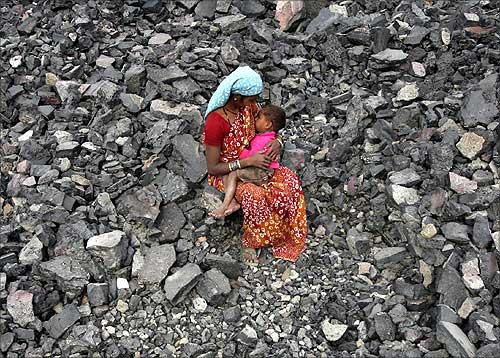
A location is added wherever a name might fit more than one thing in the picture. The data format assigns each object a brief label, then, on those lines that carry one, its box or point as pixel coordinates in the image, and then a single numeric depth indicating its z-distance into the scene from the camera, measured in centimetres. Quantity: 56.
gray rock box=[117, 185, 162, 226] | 480
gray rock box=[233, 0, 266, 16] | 659
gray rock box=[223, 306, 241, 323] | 435
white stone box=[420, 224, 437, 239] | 450
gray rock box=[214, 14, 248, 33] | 632
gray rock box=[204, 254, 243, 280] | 458
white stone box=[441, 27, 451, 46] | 590
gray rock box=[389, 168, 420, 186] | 485
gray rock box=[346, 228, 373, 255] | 480
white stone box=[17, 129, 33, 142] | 549
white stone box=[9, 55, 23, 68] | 612
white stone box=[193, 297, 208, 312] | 442
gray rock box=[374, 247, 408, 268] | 461
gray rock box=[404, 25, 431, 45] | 599
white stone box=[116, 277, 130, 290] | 448
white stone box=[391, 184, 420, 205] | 477
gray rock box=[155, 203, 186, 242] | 481
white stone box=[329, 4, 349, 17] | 655
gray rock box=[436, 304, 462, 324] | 406
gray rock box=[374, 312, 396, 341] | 413
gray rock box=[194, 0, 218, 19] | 663
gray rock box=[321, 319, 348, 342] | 417
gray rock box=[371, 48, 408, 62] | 589
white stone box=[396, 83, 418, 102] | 553
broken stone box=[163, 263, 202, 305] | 439
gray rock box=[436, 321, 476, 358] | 383
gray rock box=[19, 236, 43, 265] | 450
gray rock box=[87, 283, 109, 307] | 435
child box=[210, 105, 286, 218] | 469
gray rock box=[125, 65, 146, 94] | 573
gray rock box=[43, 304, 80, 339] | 419
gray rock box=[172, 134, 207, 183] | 502
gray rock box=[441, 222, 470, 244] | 438
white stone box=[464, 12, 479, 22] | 590
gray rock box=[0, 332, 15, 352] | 409
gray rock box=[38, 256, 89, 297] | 434
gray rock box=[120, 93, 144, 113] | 553
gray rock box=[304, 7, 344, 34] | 639
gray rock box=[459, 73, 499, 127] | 503
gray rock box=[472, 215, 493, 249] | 433
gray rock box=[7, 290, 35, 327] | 420
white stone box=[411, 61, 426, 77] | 582
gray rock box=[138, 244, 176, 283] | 452
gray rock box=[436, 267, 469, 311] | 415
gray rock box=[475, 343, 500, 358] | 379
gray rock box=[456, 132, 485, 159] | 484
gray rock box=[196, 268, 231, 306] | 442
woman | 458
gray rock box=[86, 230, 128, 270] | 452
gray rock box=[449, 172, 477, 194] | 465
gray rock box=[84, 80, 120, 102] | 565
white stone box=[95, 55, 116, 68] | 604
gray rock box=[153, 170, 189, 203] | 495
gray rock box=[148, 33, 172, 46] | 627
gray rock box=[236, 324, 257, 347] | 417
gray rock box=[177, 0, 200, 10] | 668
